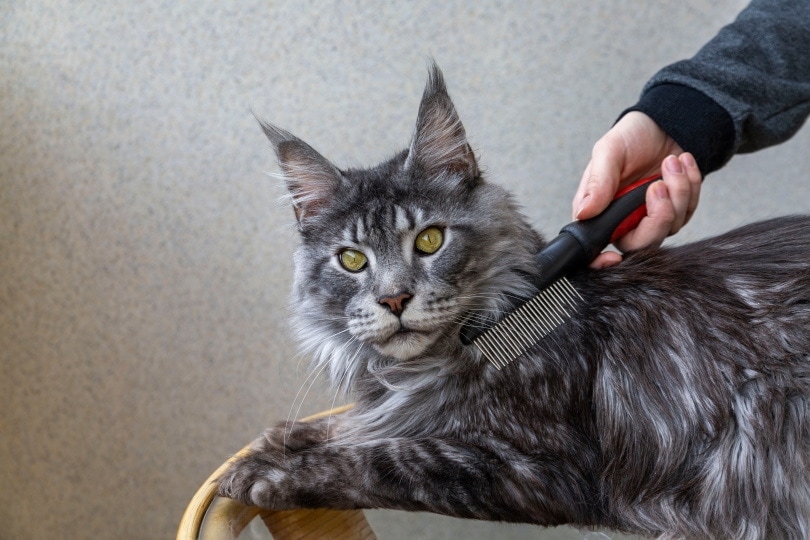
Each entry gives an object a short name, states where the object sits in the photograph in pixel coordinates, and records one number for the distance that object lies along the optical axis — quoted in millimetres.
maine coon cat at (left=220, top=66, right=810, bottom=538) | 749
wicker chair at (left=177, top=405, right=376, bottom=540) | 741
